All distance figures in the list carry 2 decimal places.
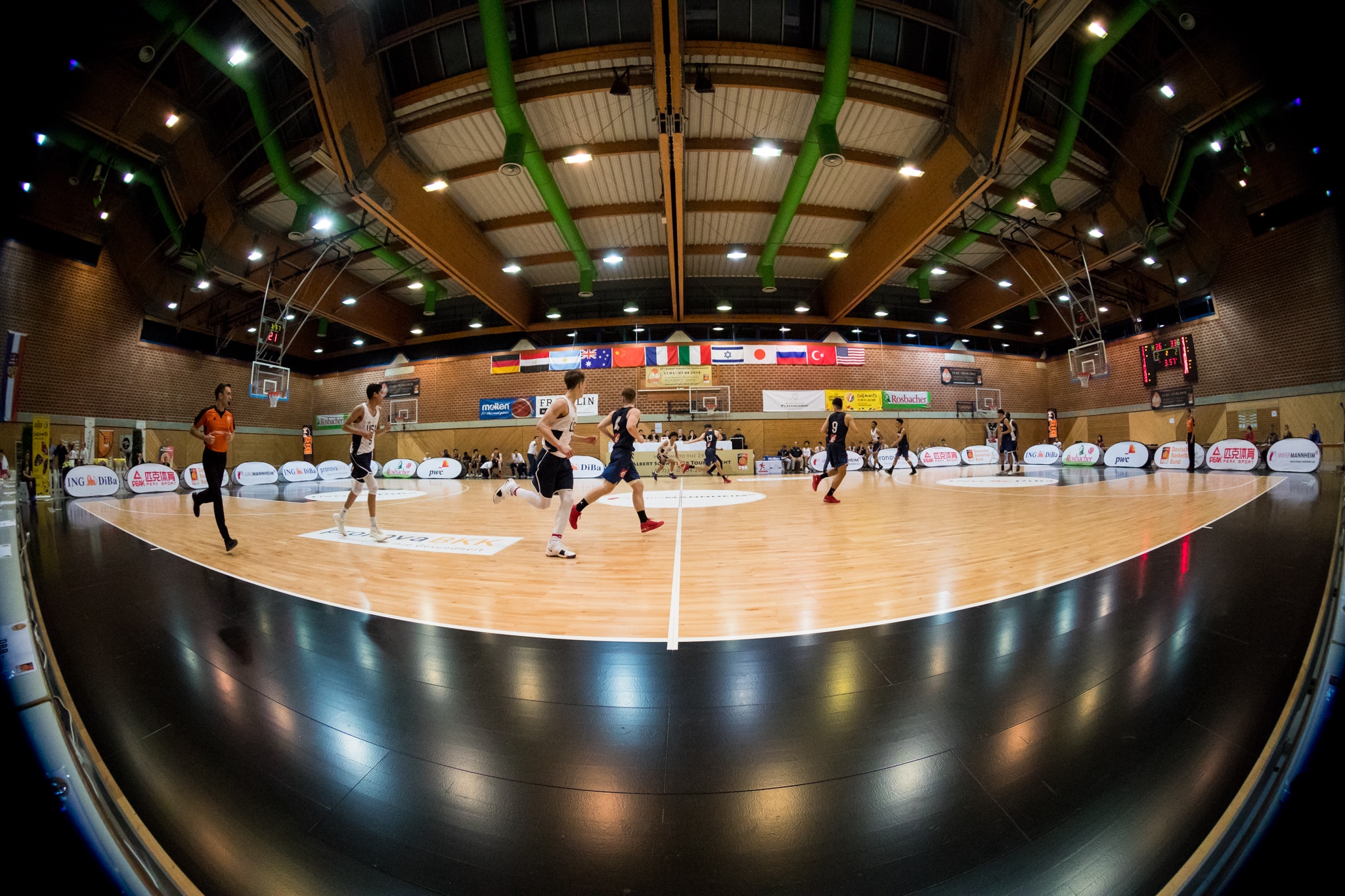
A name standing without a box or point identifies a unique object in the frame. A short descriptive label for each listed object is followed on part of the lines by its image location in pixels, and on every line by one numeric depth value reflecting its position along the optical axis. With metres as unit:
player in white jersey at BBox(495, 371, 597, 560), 4.01
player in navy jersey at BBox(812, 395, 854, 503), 7.45
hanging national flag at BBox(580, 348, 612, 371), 18.45
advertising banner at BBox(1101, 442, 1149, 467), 13.74
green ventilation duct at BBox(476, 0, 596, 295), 7.18
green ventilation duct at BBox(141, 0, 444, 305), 1.21
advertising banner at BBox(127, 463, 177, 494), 10.84
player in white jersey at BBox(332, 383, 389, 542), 4.94
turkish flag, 18.72
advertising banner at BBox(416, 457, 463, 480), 17.45
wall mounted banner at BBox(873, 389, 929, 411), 19.27
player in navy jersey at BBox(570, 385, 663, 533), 4.98
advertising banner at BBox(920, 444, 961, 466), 18.06
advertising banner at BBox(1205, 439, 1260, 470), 10.91
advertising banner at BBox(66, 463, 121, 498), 9.59
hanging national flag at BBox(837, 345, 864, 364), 18.84
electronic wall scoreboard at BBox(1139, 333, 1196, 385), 11.18
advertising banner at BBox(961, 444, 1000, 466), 18.50
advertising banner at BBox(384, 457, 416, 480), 18.22
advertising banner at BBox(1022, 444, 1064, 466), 17.83
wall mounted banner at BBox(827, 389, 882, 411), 19.09
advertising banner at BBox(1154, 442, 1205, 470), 12.21
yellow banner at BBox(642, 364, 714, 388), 18.53
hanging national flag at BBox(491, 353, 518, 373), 18.89
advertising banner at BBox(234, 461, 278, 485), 14.09
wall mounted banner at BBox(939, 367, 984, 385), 20.05
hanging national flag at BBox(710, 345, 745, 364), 18.44
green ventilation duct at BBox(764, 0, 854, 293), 7.18
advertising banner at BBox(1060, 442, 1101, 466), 15.08
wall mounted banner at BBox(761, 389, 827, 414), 18.66
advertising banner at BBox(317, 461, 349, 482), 17.03
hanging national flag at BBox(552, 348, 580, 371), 18.47
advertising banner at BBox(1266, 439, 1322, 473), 9.80
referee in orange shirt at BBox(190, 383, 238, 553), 4.36
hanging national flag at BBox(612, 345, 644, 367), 18.53
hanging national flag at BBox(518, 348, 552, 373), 18.64
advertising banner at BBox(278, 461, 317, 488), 16.12
